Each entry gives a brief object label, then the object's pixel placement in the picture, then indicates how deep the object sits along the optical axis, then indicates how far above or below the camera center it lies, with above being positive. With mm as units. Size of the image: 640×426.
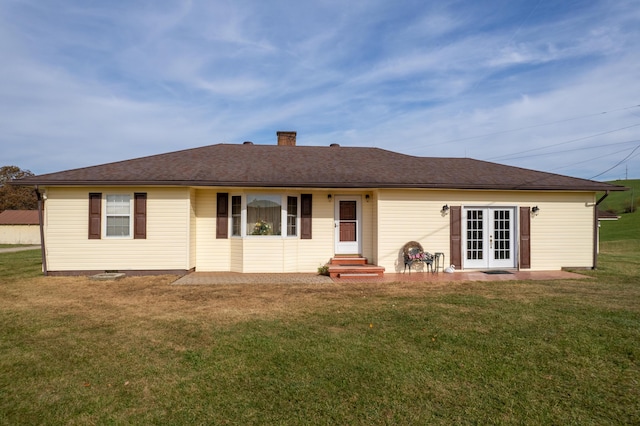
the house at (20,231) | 30781 -1243
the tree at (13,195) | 46188 +2959
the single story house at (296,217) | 10680 +21
